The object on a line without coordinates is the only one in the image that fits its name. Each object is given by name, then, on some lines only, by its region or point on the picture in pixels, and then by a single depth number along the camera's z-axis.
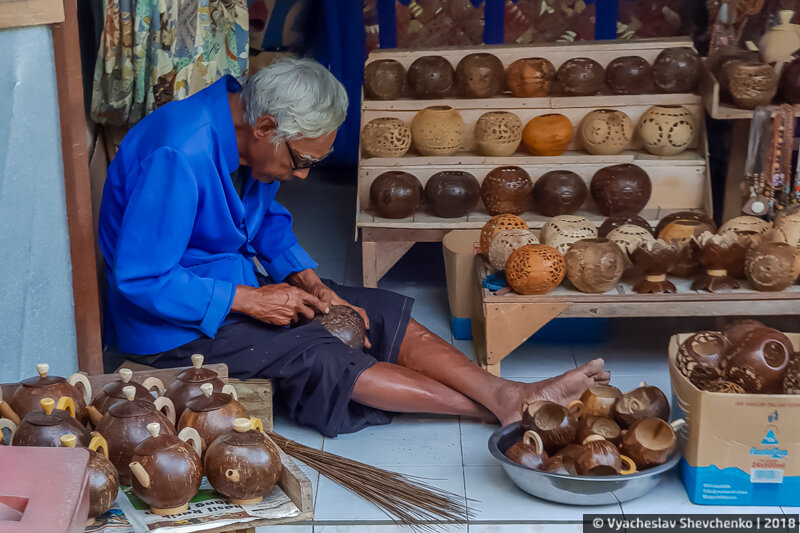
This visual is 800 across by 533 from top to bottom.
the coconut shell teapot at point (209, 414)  2.51
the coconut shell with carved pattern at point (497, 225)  4.06
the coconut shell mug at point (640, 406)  3.01
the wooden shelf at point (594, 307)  3.70
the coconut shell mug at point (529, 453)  2.89
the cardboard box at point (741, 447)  2.77
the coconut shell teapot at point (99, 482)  2.19
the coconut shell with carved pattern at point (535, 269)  3.66
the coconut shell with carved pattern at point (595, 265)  3.67
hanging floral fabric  3.55
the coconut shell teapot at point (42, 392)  2.48
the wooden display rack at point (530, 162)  4.67
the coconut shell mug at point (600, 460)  2.79
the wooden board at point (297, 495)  2.28
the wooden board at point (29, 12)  2.63
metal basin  2.78
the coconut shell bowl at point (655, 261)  3.72
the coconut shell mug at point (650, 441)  2.84
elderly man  3.07
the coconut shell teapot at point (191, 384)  2.66
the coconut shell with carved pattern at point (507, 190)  4.58
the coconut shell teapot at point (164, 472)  2.26
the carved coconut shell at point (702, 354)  3.04
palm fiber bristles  2.86
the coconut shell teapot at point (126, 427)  2.41
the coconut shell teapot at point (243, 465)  2.32
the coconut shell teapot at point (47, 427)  2.29
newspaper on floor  2.23
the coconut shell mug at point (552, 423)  2.95
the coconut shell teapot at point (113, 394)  2.58
